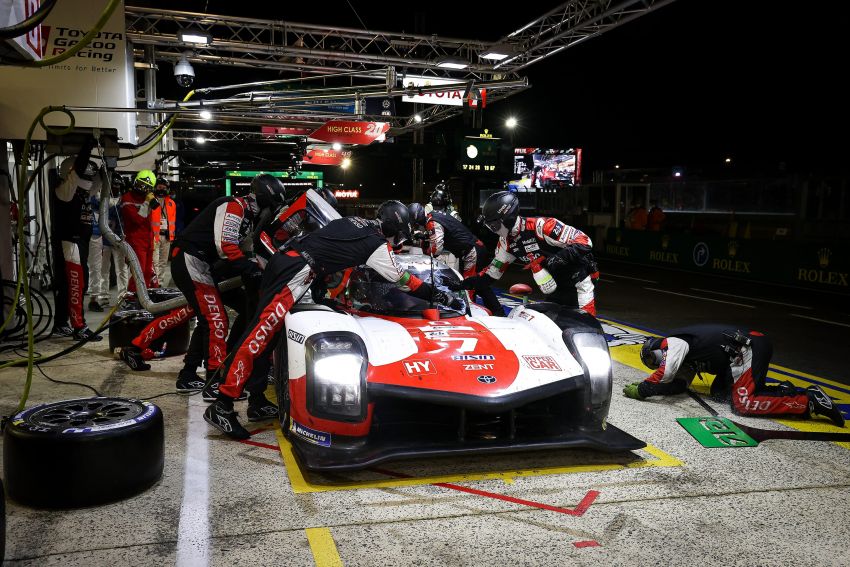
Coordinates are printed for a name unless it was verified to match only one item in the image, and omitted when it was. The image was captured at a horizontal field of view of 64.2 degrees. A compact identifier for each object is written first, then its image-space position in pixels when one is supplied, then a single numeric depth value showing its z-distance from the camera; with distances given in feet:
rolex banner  49.93
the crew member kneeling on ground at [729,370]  17.94
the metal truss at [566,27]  41.86
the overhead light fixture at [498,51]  50.57
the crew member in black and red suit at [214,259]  19.11
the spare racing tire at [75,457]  11.49
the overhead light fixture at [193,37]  43.55
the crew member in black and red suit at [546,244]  22.18
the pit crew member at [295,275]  15.88
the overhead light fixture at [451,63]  52.11
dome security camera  48.77
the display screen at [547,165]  153.69
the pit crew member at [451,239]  29.43
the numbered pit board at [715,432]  16.05
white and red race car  13.37
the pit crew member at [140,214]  34.04
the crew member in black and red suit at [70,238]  26.45
